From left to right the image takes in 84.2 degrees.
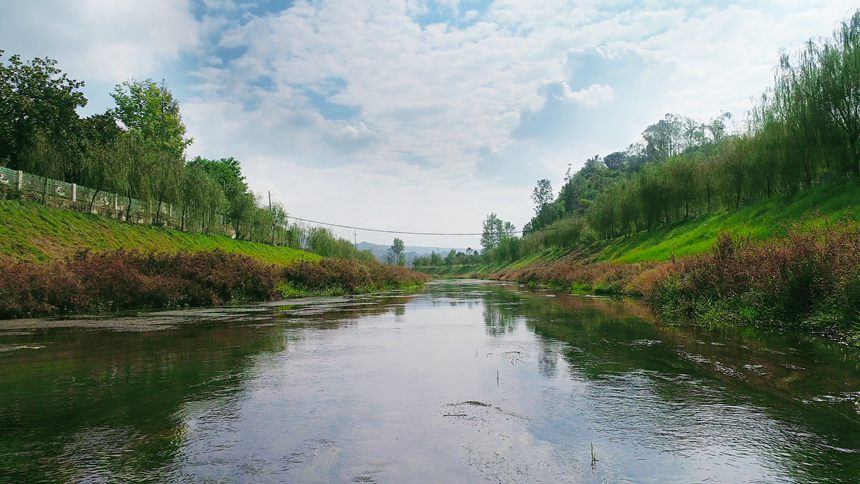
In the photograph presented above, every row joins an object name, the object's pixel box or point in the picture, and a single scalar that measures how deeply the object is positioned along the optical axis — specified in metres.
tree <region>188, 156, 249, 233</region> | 62.66
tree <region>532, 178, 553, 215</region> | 169.25
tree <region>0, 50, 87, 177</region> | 41.81
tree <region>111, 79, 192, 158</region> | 59.09
